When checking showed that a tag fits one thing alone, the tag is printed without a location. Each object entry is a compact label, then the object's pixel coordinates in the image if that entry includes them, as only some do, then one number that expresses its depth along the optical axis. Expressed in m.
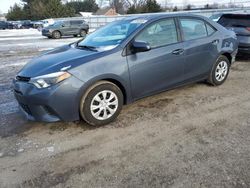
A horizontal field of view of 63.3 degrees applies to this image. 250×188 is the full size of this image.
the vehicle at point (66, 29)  16.63
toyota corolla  2.74
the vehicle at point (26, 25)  36.82
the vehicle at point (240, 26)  5.81
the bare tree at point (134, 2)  46.61
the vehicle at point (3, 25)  34.67
